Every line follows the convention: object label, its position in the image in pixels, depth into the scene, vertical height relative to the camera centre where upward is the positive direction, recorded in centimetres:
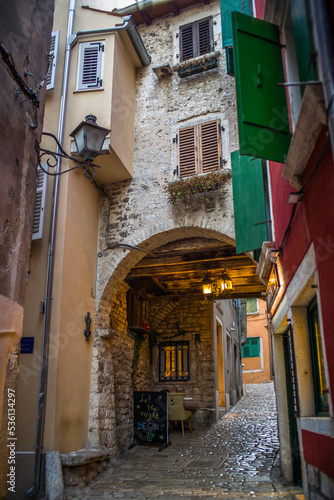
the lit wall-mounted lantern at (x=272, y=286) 525 +114
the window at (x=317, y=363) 374 +11
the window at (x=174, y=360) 1120 +40
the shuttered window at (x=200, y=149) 771 +400
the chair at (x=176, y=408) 924 -68
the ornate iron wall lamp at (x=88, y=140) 544 +291
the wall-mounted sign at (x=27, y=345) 628 +45
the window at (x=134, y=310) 944 +145
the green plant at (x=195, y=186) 728 +313
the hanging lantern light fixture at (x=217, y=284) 898 +192
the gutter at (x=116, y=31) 807 +630
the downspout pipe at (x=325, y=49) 240 +187
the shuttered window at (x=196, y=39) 860 +661
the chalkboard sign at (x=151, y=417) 832 -79
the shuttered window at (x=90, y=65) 784 +557
